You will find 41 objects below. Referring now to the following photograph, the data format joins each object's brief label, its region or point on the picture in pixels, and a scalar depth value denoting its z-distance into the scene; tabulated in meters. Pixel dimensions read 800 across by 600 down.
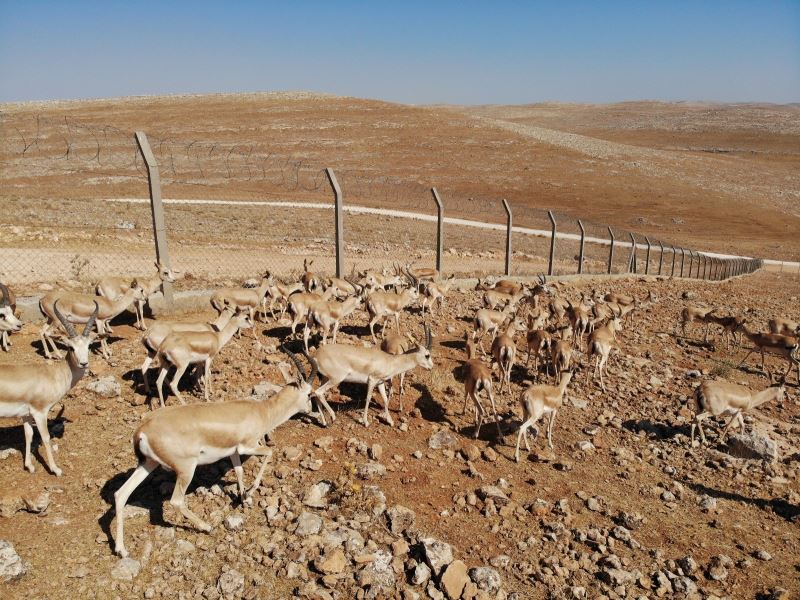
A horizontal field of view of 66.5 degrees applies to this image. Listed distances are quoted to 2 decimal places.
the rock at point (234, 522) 6.66
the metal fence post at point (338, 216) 14.74
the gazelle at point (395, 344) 11.16
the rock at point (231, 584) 5.82
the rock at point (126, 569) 5.83
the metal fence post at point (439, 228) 17.87
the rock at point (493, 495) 7.66
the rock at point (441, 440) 9.02
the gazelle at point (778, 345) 15.03
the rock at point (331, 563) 6.15
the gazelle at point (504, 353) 11.43
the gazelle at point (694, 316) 17.36
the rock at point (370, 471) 7.87
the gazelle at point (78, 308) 10.38
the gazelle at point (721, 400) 10.51
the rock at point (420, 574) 6.20
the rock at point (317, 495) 7.13
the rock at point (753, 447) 9.91
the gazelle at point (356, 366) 9.40
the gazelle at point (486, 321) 13.84
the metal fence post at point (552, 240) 22.10
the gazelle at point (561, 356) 11.88
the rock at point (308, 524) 6.62
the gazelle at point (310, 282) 15.45
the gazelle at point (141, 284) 12.04
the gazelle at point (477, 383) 9.62
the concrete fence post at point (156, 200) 11.86
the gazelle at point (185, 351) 8.85
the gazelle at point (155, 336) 9.12
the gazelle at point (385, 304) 13.35
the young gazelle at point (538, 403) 9.22
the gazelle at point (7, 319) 9.55
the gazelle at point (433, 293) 15.35
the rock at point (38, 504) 6.57
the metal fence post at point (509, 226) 20.17
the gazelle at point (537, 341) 12.48
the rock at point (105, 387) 9.12
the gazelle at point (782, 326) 17.03
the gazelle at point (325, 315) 11.81
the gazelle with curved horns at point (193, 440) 6.20
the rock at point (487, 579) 6.23
